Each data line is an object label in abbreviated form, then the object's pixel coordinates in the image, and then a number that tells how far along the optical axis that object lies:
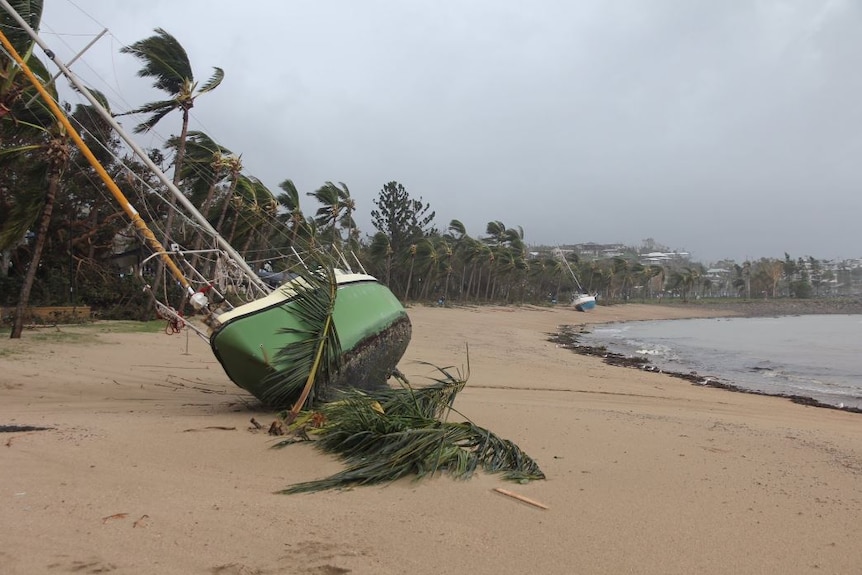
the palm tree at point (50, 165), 14.01
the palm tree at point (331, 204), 36.53
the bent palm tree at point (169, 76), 16.98
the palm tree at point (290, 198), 31.58
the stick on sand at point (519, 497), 4.20
